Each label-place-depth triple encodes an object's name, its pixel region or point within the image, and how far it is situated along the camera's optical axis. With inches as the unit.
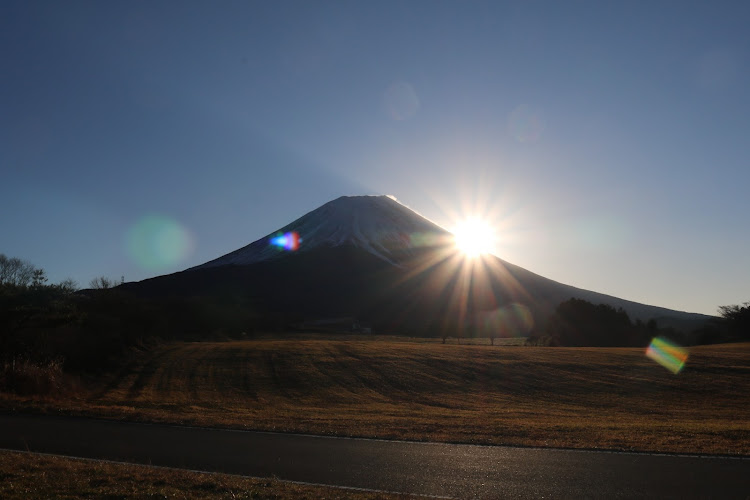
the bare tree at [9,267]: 2917.1
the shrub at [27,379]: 862.5
